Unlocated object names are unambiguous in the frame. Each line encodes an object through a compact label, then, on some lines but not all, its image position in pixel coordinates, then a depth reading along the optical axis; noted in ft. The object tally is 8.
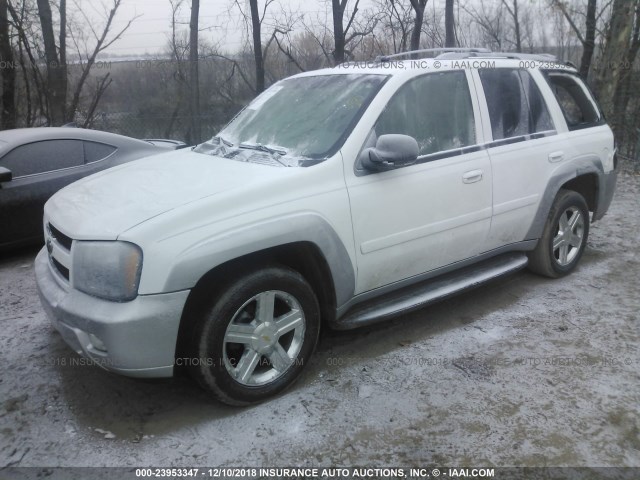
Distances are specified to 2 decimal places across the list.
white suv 8.77
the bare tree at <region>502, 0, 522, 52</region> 81.35
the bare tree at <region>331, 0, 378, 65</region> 38.99
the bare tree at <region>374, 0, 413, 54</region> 46.11
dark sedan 17.56
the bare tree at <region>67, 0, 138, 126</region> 39.96
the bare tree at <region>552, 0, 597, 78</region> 51.06
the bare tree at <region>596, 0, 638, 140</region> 35.94
